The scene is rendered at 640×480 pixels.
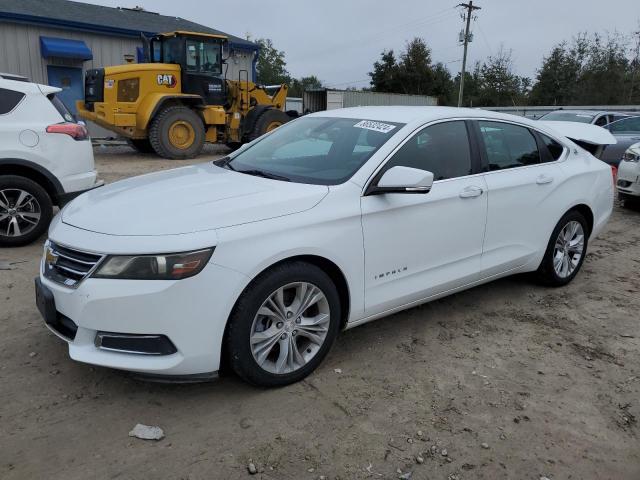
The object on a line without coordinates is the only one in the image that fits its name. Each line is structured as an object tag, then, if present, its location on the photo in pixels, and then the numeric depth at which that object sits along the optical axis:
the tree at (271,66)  64.75
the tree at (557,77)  43.59
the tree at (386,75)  48.60
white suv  5.48
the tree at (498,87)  48.25
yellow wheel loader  13.08
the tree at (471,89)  49.78
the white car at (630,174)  8.32
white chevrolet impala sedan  2.70
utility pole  41.34
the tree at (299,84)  63.49
